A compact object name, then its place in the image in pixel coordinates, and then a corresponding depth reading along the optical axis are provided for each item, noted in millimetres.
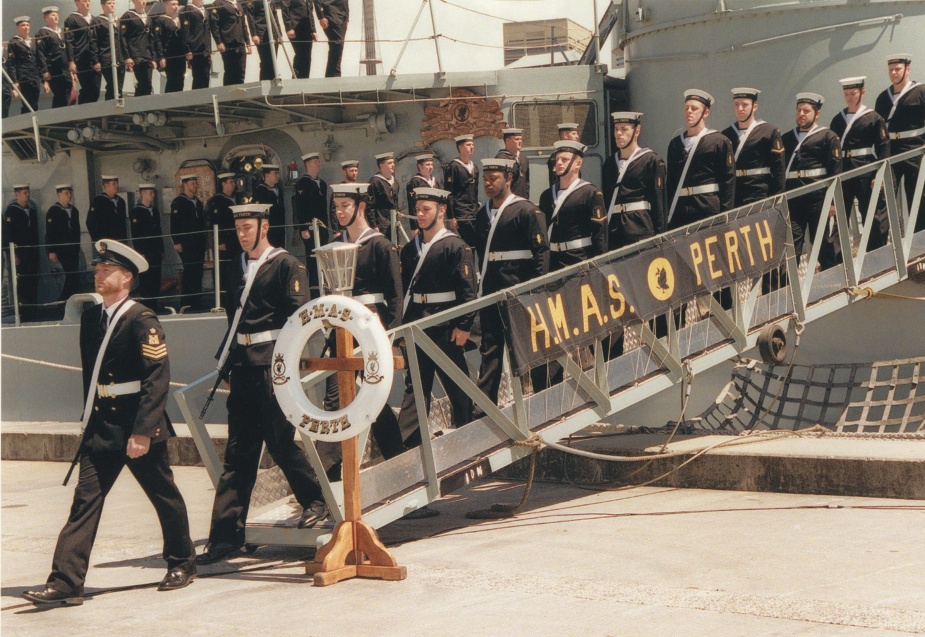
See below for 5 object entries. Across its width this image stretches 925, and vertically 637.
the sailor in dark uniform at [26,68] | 15211
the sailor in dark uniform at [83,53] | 14609
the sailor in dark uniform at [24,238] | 14812
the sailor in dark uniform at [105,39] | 14290
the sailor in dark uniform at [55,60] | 14961
